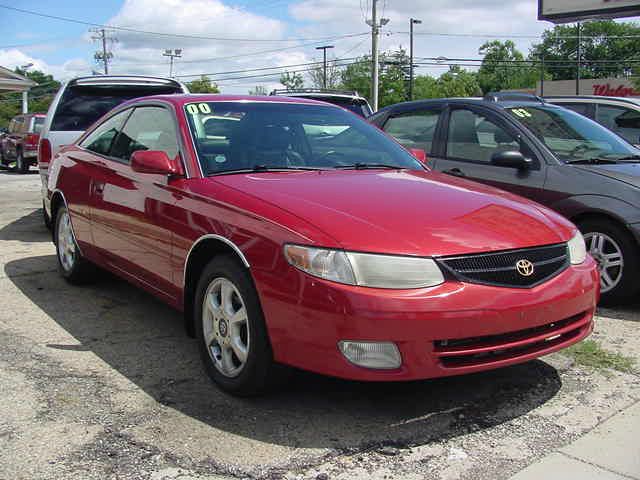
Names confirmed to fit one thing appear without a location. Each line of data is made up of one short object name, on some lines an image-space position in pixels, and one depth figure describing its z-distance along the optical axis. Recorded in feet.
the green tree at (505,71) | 332.53
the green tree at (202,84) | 266.57
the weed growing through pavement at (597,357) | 13.60
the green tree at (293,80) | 266.88
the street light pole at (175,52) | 265.95
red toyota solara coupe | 9.98
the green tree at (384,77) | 226.40
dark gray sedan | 17.37
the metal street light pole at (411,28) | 204.49
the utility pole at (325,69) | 239.54
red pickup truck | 69.21
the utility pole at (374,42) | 110.42
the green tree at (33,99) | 287.48
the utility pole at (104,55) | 249.96
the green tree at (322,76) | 255.09
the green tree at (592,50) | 293.23
